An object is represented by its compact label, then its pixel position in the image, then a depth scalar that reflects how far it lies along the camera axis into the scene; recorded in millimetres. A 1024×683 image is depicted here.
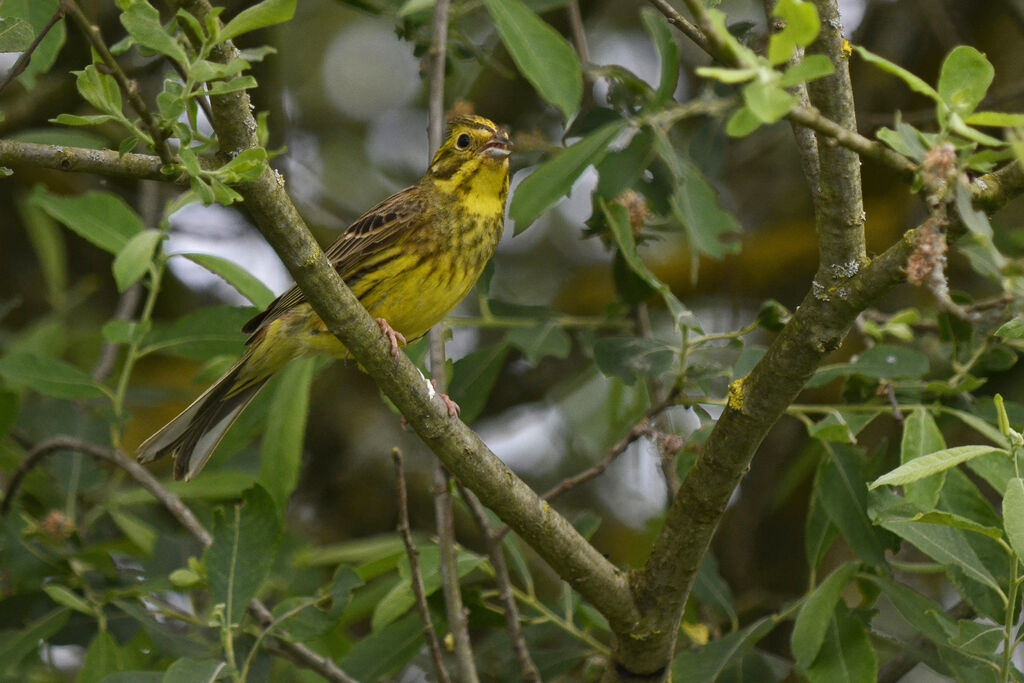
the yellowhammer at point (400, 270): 8156
